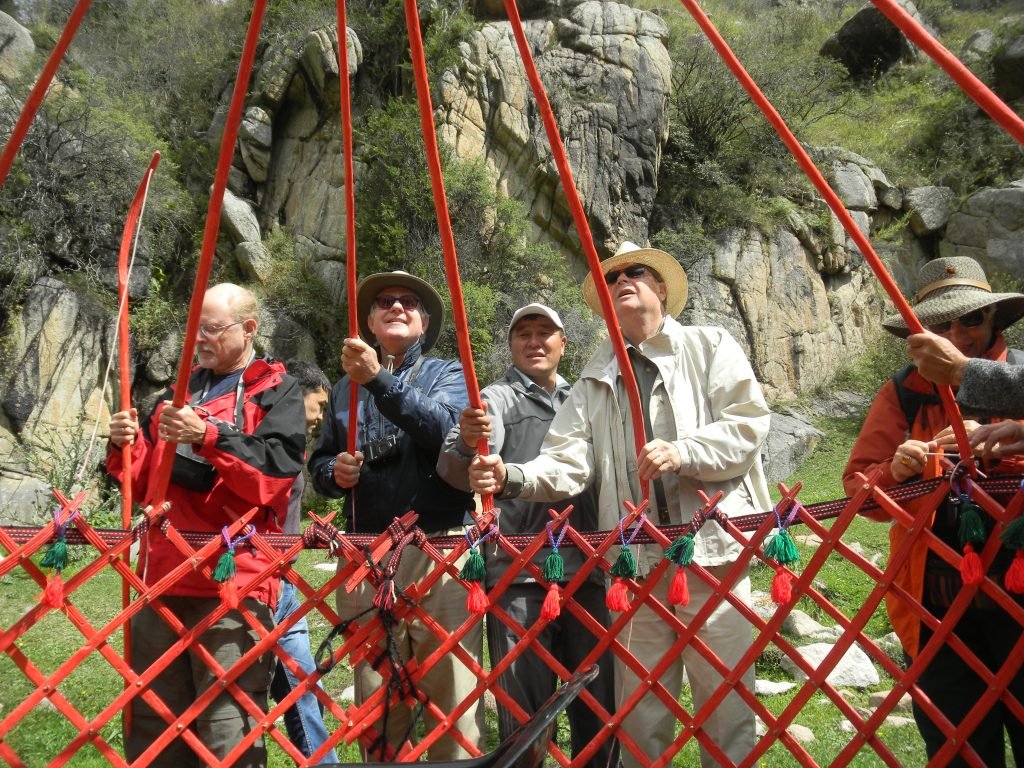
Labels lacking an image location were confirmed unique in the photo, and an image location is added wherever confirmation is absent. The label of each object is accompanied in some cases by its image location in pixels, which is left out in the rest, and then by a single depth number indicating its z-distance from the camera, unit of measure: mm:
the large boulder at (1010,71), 15266
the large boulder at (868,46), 19203
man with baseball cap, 2057
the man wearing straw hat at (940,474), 1722
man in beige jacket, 1928
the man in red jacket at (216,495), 1920
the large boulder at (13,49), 11125
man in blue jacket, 2053
